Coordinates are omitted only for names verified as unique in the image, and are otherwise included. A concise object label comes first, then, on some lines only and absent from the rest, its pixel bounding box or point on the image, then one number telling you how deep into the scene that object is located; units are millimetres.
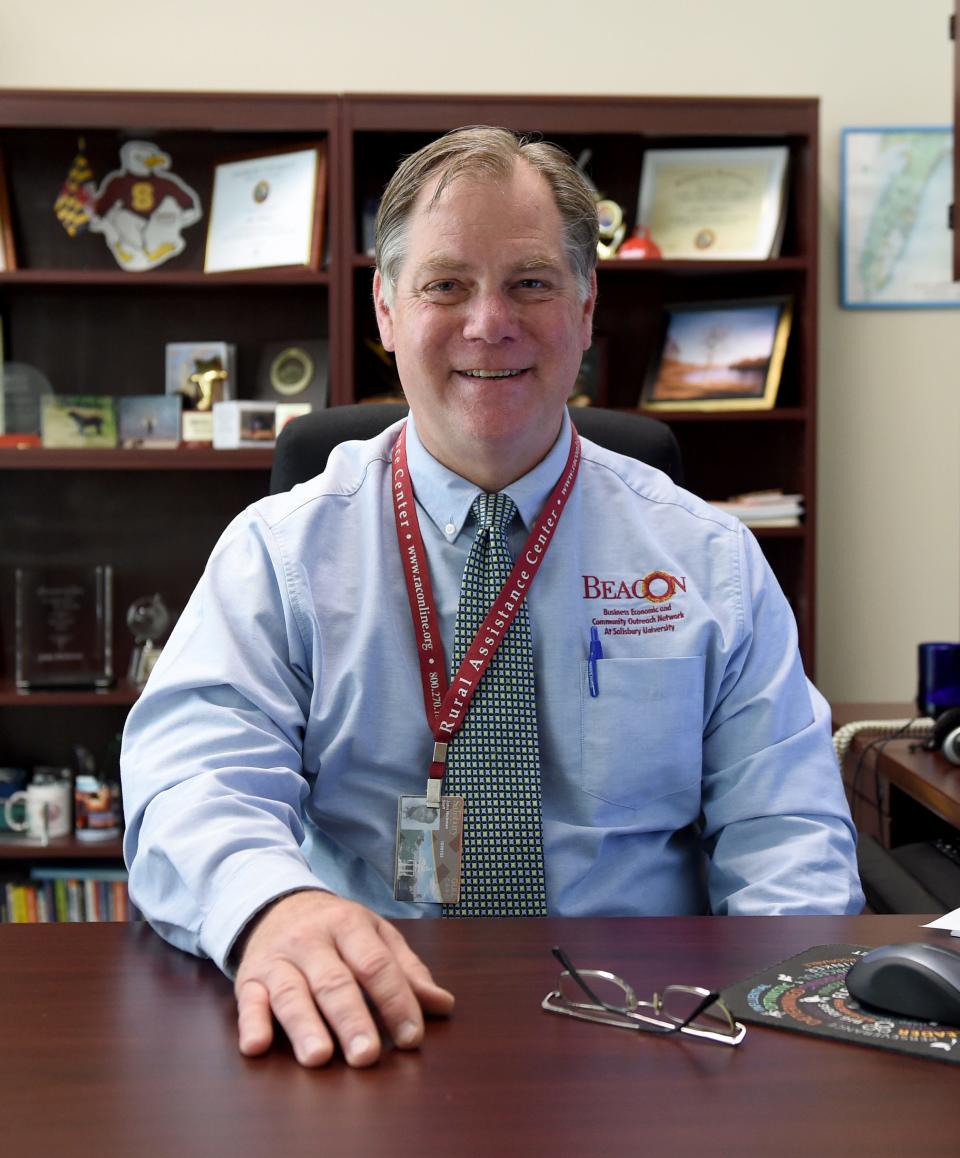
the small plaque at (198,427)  3416
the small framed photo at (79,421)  3410
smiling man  1279
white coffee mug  3359
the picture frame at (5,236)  3418
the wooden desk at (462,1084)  656
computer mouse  803
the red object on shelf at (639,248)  3305
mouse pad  777
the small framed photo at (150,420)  3438
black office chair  1769
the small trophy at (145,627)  3488
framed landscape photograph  3369
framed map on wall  3584
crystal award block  3551
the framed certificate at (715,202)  3385
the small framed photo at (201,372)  3473
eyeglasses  789
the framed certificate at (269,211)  3314
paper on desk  1000
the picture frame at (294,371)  3459
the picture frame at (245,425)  3355
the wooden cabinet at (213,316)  3281
